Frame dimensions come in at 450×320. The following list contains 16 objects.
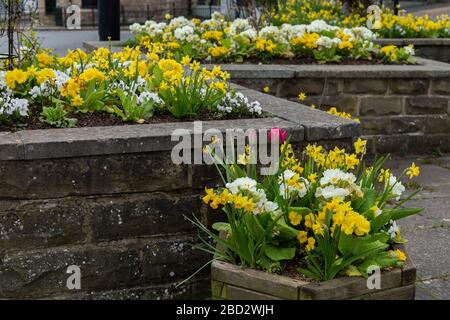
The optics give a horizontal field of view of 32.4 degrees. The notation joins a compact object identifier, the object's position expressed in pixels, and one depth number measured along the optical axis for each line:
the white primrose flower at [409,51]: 7.97
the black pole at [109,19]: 8.70
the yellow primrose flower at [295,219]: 3.22
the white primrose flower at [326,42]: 7.75
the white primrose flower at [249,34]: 7.91
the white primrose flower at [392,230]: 3.38
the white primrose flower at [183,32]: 8.00
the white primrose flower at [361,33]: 8.40
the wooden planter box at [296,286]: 2.95
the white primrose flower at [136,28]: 9.09
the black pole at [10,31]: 4.99
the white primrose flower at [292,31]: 8.20
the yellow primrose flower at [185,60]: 5.08
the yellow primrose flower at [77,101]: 4.35
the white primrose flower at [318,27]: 8.58
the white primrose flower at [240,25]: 8.88
